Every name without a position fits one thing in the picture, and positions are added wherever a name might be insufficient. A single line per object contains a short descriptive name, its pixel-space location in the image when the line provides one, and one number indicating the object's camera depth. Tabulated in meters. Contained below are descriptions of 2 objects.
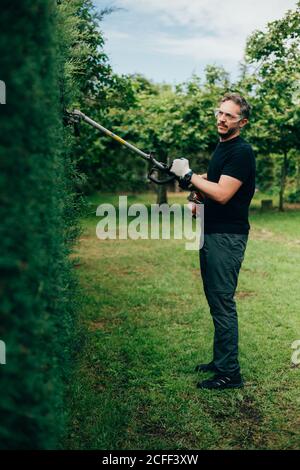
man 3.82
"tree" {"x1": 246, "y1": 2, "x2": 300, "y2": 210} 16.62
